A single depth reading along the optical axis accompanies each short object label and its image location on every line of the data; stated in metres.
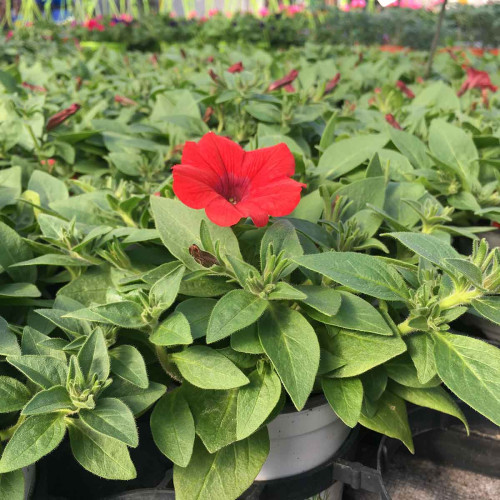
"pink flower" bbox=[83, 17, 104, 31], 1.98
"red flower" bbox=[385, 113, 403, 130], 0.49
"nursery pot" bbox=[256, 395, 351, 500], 0.28
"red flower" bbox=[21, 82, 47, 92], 0.63
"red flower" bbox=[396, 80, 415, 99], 0.66
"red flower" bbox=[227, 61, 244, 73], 0.55
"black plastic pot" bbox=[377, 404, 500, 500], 0.39
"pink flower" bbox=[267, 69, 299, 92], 0.48
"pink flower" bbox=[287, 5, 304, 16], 2.52
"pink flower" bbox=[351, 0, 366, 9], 3.25
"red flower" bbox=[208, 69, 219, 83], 0.47
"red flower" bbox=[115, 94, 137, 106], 0.56
